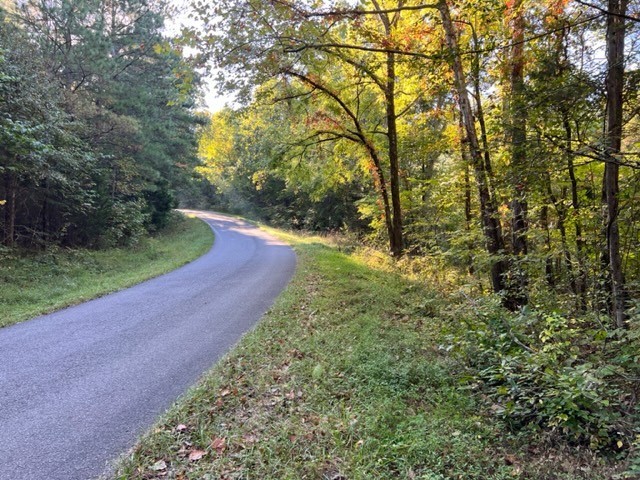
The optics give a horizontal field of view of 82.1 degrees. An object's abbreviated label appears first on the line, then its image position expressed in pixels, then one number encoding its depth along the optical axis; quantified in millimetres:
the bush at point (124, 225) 15688
